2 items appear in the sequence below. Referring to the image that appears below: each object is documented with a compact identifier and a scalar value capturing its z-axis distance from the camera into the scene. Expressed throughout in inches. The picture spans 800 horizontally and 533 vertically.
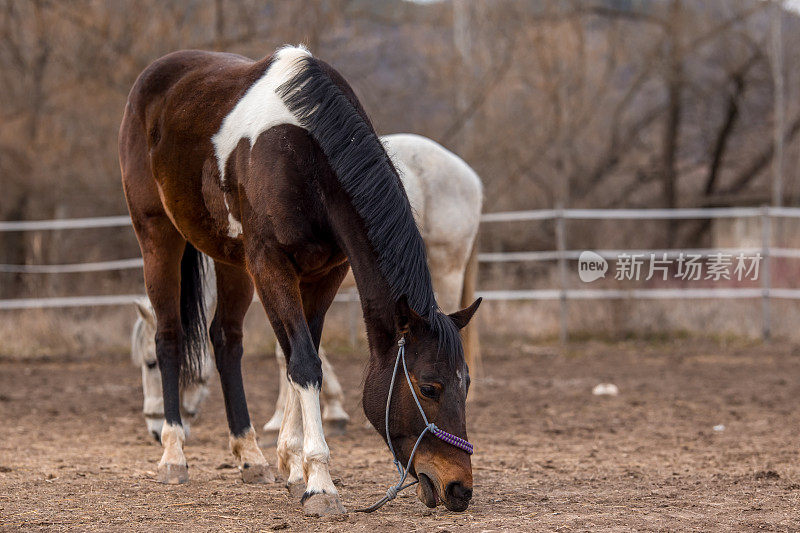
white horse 495.2
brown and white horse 251.1
